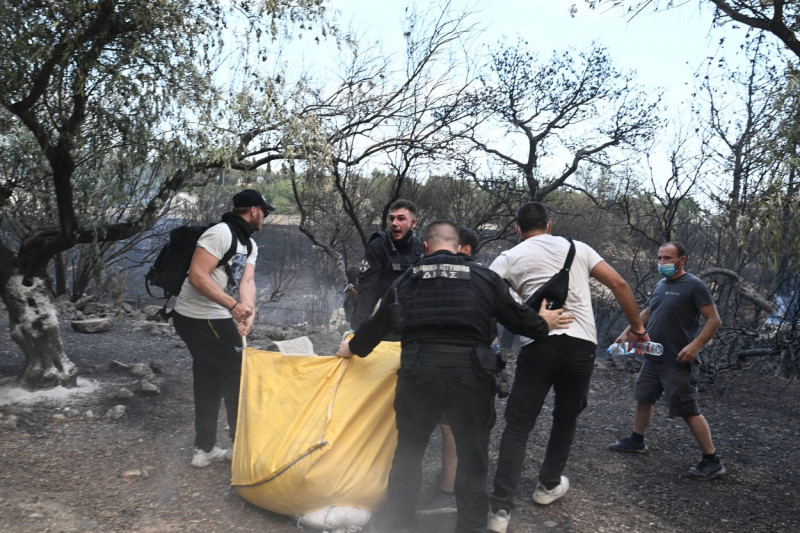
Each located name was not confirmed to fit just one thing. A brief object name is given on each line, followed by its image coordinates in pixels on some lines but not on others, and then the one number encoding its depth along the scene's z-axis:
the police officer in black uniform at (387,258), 4.33
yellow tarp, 3.33
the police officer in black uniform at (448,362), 3.16
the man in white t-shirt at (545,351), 3.62
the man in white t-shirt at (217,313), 4.05
